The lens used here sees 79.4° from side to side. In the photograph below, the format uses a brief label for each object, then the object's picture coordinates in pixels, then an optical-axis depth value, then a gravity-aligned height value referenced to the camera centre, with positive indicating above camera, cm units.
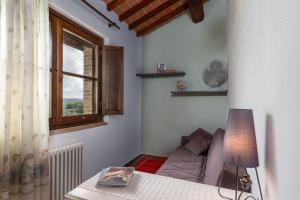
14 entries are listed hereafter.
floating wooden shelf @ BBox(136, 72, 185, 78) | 366 +55
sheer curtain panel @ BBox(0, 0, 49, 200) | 133 +1
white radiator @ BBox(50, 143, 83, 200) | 180 -74
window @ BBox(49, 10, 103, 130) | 203 +34
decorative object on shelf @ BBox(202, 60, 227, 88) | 342 +52
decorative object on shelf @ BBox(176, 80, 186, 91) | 367 +32
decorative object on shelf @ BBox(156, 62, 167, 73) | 378 +71
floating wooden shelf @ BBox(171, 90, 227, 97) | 342 +16
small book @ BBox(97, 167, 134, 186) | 113 -50
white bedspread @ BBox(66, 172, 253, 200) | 102 -54
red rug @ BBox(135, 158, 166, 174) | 323 -122
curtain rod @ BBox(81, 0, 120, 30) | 228 +123
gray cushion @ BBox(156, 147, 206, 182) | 220 -90
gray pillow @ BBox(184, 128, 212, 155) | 302 -73
